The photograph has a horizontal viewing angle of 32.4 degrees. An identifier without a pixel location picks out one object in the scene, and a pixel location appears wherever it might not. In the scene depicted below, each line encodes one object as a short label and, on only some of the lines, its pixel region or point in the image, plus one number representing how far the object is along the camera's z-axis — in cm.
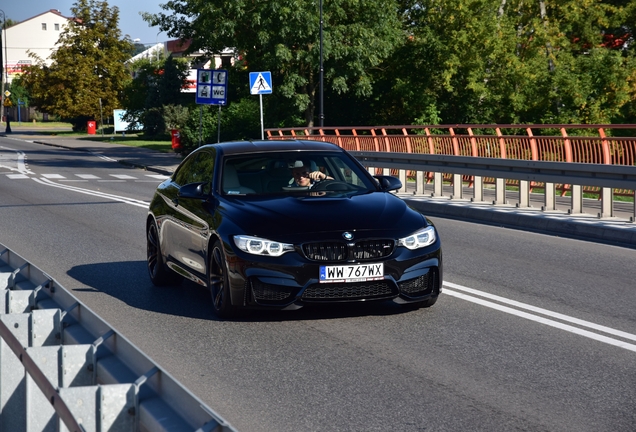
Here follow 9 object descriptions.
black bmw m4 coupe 814
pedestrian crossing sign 3066
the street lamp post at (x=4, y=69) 10495
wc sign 3156
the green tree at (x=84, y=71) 9119
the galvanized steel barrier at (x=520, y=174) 1563
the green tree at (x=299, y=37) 4266
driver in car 945
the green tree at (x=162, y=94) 6981
